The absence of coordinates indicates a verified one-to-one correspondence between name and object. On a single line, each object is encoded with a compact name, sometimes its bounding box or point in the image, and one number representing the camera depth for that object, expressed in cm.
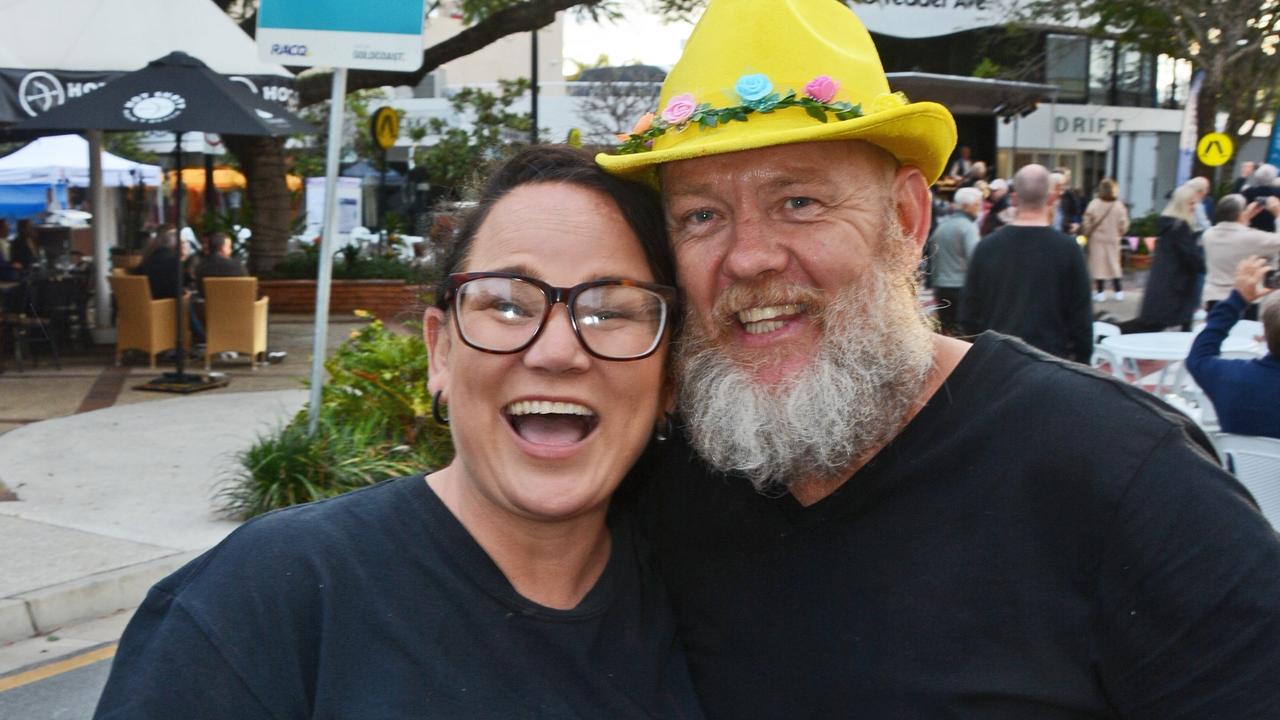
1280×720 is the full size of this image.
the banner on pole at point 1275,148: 1752
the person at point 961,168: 2230
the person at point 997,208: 1598
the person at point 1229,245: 1098
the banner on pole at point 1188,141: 1620
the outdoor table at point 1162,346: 845
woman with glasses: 162
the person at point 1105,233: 1891
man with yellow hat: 169
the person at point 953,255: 1148
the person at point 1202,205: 1145
